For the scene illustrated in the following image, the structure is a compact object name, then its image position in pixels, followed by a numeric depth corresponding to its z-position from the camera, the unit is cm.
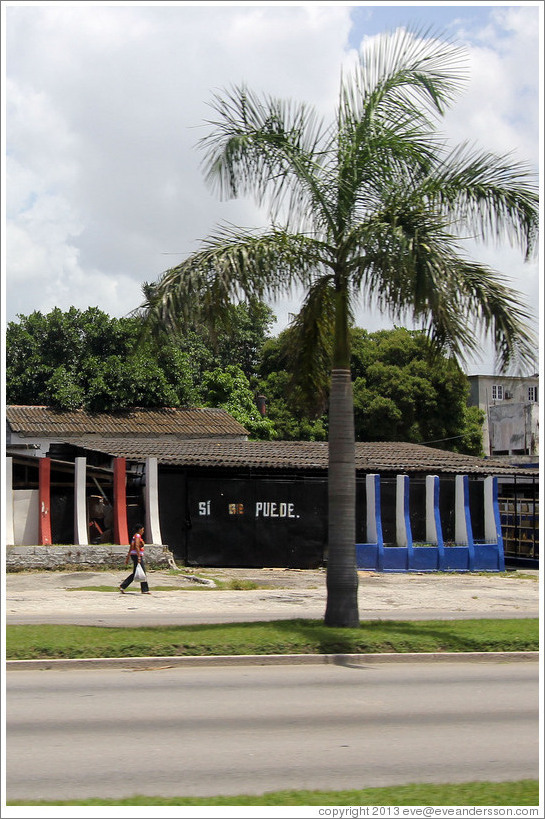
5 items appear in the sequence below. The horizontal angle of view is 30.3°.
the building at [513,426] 6003
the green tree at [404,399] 5453
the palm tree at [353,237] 1341
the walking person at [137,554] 2044
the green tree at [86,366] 4538
